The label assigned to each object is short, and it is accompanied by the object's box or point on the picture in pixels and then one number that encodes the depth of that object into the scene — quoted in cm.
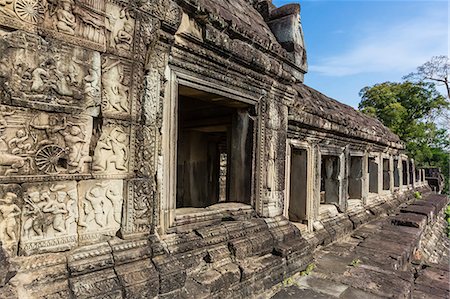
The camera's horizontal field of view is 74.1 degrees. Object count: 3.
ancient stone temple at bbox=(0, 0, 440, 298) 183
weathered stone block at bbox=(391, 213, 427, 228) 727
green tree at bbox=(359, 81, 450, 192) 2241
